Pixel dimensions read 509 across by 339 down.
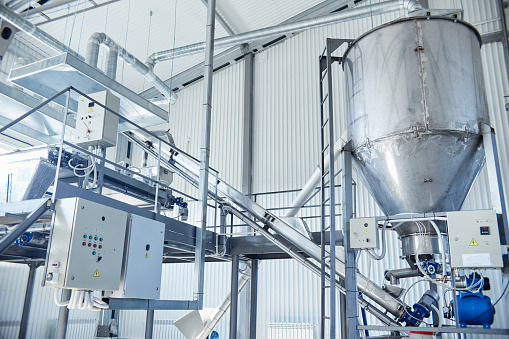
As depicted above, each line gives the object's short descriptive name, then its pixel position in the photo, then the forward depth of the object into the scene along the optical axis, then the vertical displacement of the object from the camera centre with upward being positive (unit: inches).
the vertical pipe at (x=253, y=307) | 298.8 -11.0
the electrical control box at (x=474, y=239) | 152.6 +20.3
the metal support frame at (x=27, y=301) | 340.2 -11.4
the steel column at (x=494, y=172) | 160.2 +47.4
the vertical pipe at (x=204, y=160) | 232.8 +73.9
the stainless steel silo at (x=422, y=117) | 170.4 +71.0
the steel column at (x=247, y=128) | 461.5 +179.0
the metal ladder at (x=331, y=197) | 181.6 +43.5
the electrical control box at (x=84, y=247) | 148.4 +14.4
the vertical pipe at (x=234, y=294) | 283.0 -2.4
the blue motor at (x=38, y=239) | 232.4 +25.9
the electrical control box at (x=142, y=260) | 175.3 +12.2
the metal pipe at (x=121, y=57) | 322.0 +196.5
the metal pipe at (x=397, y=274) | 205.3 +10.3
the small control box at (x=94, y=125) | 205.0 +77.7
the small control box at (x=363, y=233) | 174.6 +24.5
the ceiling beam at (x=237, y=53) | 442.6 +275.8
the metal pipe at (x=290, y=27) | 339.6 +232.4
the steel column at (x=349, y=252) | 171.5 +17.0
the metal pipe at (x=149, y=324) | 308.0 -25.5
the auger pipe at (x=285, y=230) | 219.5 +38.0
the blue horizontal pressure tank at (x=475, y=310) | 168.9 -5.4
